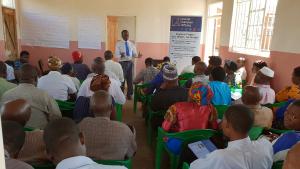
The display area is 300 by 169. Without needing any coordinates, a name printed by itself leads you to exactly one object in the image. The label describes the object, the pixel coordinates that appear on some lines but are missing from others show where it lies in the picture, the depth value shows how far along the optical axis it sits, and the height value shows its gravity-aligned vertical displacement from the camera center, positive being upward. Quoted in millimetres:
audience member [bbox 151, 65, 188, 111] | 3002 -618
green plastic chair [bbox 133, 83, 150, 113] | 4270 -945
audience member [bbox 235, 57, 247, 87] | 5145 -582
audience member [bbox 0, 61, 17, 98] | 2894 -560
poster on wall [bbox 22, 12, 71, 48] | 7590 +214
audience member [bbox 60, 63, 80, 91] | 3716 -474
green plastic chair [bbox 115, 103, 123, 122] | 3528 -982
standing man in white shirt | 6180 -395
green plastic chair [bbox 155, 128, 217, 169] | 2074 -762
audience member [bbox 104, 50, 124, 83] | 4914 -510
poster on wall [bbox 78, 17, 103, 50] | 7531 +170
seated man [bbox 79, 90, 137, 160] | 1811 -695
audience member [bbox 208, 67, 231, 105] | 3139 -561
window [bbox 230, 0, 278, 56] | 4949 +359
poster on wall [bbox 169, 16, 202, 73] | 6418 +59
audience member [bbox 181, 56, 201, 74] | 5040 -537
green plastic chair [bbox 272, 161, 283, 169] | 1557 -734
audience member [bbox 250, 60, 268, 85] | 4312 -371
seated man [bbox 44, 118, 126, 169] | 1190 -531
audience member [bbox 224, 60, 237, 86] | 4352 -521
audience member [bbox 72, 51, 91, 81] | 4805 -552
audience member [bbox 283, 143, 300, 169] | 877 -398
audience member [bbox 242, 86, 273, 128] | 2240 -561
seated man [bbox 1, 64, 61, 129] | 2428 -578
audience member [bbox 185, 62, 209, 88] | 3762 -476
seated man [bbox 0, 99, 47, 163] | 1621 -642
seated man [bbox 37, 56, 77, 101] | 3205 -588
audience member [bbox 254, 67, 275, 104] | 3139 -529
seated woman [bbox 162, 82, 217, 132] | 2295 -636
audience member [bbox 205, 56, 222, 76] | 4409 -332
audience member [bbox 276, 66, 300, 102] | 3062 -570
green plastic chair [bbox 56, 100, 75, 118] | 2979 -801
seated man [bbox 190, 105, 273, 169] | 1436 -616
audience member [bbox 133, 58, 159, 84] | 4742 -633
